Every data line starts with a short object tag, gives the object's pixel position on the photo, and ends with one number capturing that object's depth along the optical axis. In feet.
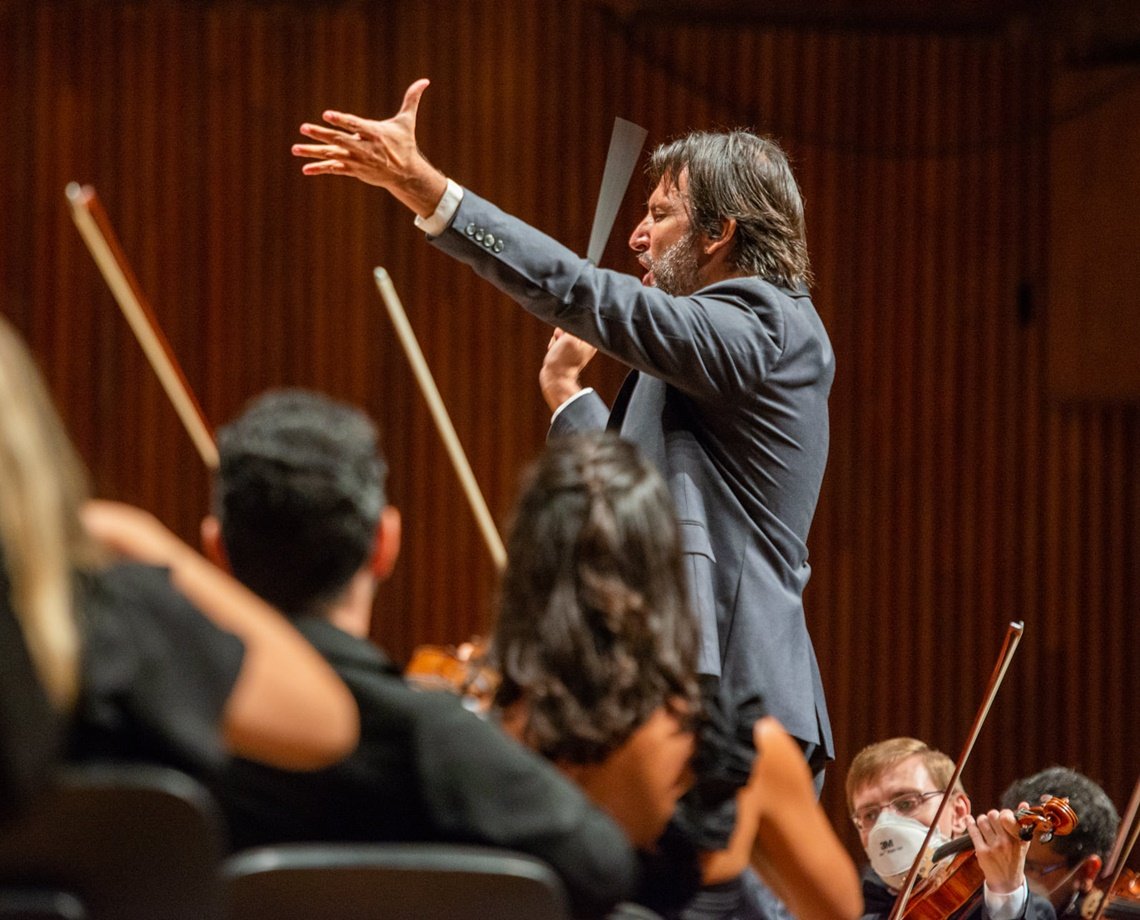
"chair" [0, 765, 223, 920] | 20.30
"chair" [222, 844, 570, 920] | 20.53
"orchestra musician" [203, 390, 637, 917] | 21.07
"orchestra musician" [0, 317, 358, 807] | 20.26
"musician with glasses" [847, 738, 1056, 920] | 25.69
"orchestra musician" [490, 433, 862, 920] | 21.88
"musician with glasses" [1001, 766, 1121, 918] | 27.47
